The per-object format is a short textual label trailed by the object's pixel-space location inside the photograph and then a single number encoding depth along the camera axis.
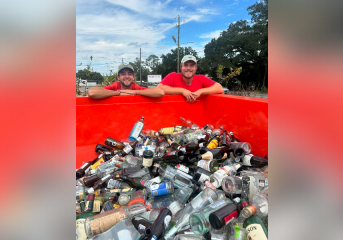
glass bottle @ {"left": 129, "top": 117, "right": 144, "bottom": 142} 3.03
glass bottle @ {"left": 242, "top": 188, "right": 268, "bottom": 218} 1.33
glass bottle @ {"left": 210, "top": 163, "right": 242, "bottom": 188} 1.78
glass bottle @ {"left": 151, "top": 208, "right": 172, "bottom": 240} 1.35
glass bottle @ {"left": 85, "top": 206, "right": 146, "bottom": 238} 1.38
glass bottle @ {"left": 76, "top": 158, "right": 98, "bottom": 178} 2.29
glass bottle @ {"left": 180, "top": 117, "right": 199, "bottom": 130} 3.42
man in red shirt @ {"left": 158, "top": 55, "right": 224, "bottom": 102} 3.87
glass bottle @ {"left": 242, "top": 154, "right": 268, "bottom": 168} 2.07
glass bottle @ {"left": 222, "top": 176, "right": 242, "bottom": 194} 1.73
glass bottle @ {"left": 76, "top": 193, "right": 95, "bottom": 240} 1.35
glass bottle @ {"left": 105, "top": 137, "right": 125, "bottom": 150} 2.92
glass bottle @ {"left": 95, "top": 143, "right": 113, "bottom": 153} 2.86
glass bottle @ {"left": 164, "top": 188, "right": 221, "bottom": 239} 1.50
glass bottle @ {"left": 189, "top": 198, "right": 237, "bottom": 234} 1.33
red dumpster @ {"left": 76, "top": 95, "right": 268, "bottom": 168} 2.52
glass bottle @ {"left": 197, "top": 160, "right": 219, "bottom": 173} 1.99
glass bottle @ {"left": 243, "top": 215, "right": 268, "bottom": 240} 1.22
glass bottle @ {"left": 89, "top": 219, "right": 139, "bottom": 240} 1.33
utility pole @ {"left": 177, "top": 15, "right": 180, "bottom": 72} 32.94
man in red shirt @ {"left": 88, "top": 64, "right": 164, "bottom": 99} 3.22
